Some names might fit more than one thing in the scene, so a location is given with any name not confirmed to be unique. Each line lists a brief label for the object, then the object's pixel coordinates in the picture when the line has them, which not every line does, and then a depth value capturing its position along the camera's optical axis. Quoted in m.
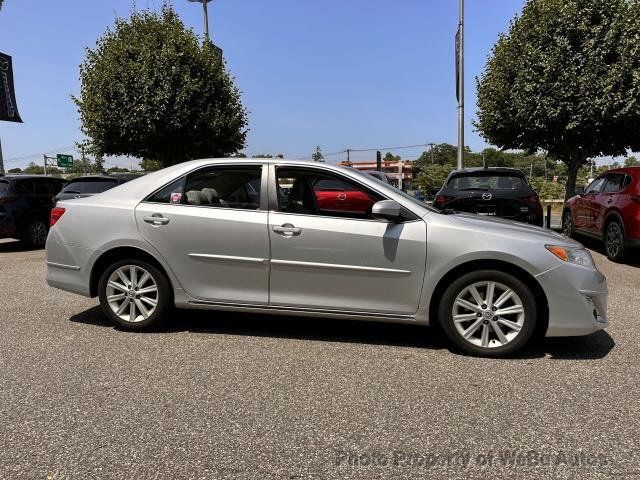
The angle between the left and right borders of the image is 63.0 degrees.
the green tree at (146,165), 60.25
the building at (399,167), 97.50
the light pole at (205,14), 21.02
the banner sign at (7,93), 19.34
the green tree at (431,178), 55.20
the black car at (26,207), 10.04
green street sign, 65.62
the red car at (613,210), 7.86
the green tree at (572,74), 10.52
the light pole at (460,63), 16.27
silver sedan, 4.05
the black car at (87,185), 10.37
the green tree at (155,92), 15.43
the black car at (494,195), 8.09
